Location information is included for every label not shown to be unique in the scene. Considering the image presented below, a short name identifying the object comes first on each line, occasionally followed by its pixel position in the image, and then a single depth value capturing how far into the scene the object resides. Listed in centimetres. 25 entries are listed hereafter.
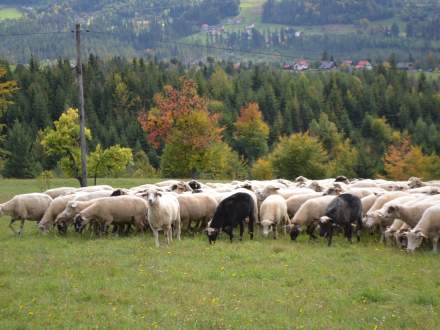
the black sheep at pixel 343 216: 2083
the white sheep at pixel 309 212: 2241
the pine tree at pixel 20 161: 8819
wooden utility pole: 3366
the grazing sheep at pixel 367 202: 2414
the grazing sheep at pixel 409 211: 2073
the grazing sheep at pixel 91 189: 2827
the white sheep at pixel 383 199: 2348
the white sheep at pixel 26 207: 2512
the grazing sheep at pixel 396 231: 2033
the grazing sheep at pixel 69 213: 2372
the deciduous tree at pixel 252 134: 12456
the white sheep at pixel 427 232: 1909
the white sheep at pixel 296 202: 2486
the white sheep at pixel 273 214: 2252
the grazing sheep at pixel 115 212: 2288
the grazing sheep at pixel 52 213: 2447
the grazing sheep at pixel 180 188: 2775
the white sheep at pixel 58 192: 2983
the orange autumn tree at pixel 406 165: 10375
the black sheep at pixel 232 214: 2173
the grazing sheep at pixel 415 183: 2936
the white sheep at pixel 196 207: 2394
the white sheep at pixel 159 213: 2109
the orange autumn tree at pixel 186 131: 5881
